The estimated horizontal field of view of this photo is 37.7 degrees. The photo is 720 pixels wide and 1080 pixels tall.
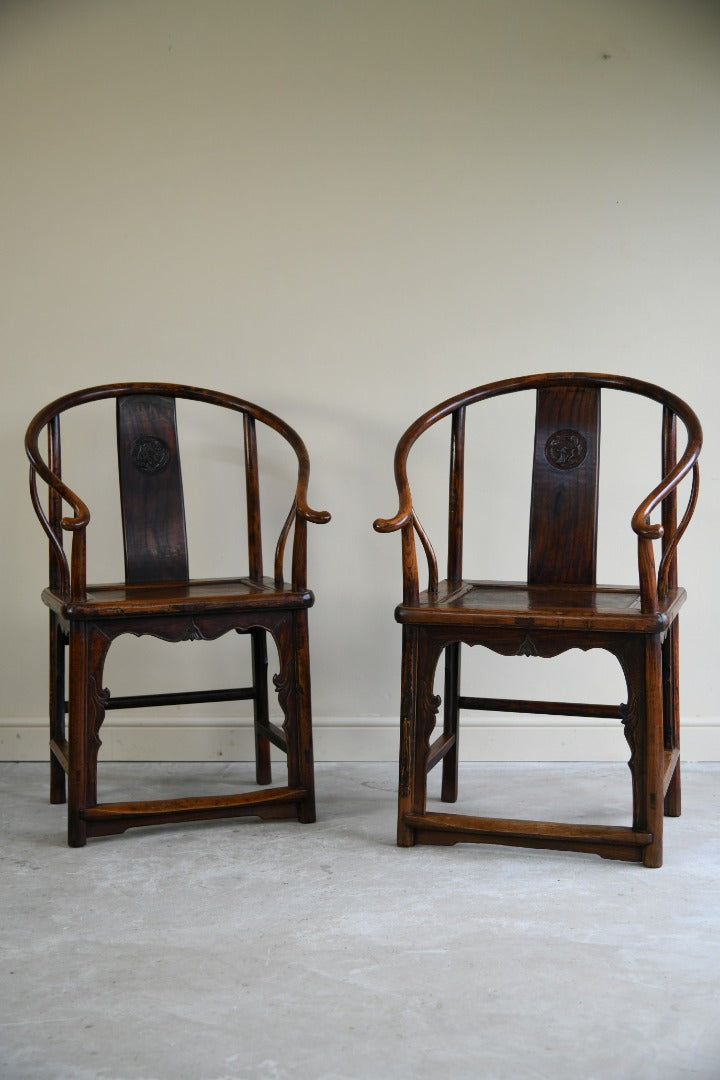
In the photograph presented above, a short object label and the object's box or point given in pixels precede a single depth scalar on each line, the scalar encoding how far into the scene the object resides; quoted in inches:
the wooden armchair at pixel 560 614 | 75.4
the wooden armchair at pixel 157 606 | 81.1
